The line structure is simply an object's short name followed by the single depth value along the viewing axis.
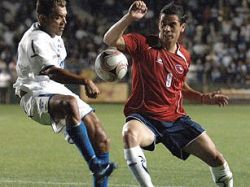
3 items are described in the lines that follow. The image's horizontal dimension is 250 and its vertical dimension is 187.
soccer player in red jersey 14.41
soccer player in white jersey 13.98
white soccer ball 14.81
